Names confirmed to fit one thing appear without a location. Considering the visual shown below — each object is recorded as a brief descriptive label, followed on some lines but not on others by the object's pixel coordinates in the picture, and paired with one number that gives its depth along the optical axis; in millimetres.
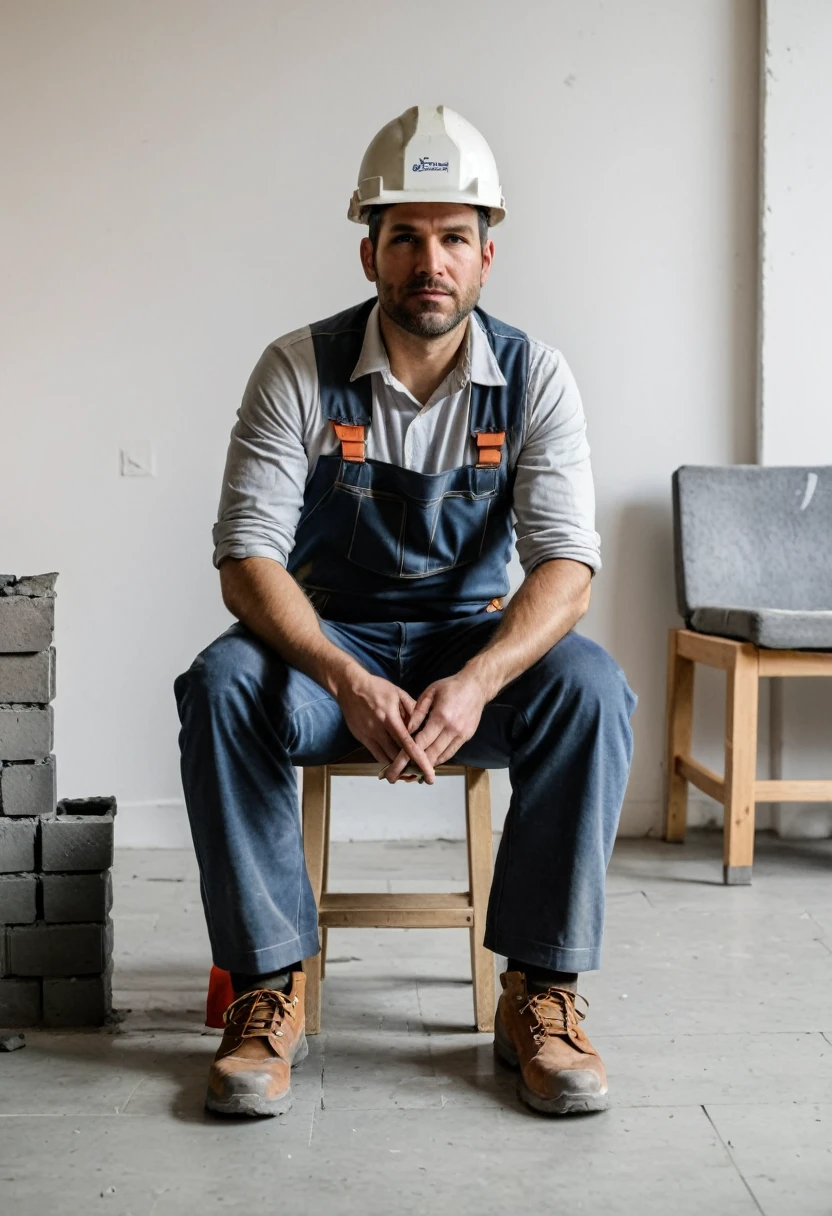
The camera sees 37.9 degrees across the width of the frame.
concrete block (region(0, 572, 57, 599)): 1868
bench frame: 2754
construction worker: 1664
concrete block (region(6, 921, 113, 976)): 1878
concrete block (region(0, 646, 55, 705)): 1874
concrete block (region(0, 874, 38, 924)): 1873
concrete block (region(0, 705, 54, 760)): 1873
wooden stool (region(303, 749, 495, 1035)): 1886
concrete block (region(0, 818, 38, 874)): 1879
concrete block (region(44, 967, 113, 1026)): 1895
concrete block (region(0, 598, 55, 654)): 1862
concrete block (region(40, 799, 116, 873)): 1882
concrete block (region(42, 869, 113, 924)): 1883
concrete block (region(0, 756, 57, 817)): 1883
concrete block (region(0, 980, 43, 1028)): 1889
